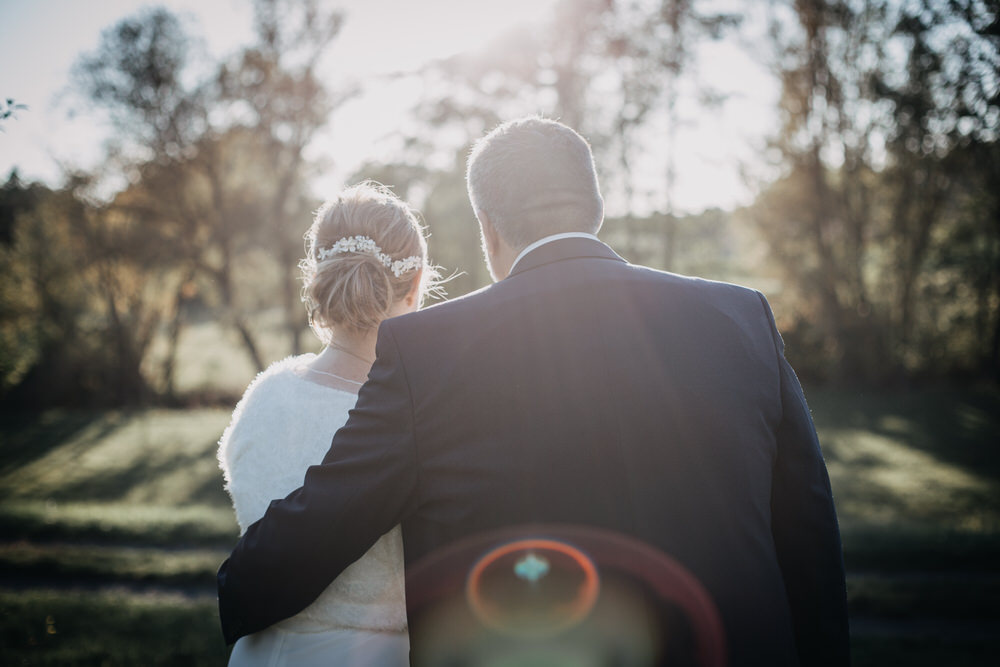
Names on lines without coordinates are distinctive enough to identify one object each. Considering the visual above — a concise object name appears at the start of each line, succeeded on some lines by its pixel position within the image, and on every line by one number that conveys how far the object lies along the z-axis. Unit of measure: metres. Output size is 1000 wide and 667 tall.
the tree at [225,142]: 19.41
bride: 2.36
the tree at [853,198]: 20.56
